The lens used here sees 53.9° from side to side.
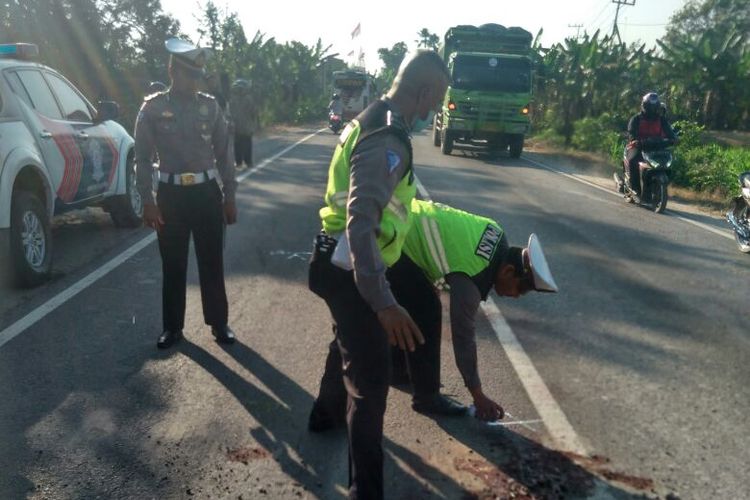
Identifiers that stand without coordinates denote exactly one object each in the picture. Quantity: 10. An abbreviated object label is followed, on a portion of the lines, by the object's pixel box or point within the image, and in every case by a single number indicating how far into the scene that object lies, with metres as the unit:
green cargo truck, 19.56
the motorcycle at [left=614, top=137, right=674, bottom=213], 11.58
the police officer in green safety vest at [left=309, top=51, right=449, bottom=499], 2.55
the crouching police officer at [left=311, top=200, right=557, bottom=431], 3.34
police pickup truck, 6.01
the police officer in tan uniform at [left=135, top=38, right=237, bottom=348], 4.67
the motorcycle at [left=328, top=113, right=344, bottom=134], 32.56
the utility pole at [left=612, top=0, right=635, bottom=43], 49.56
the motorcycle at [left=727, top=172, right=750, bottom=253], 8.68
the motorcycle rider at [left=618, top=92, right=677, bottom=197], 11.86
